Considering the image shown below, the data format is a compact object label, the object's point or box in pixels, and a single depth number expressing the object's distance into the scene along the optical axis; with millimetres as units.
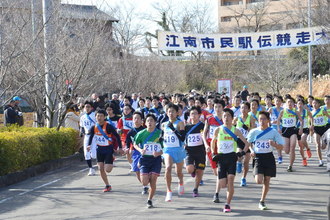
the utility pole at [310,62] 27019
